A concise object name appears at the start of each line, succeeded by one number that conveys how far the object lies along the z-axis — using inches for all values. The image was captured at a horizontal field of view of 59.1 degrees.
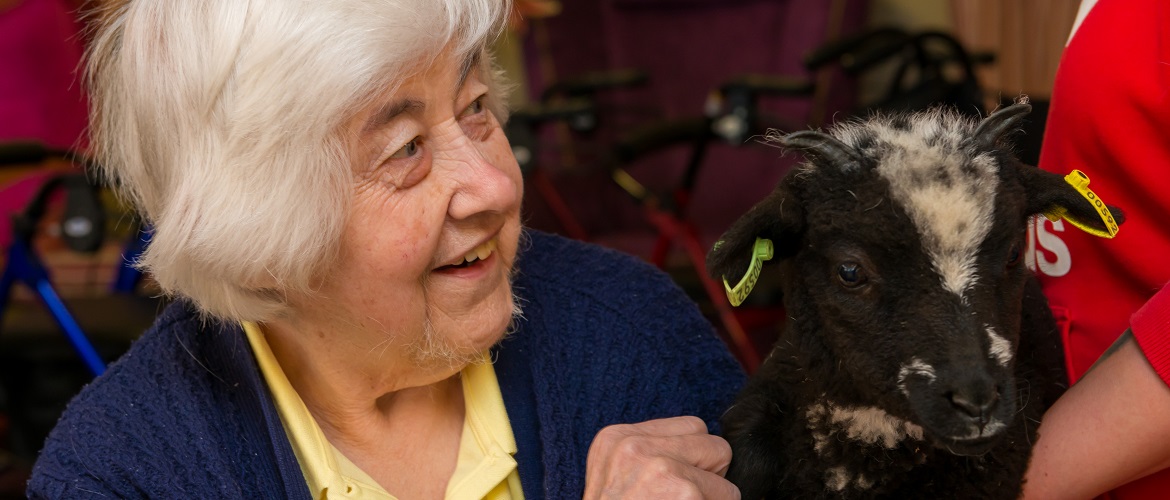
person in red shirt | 36.5
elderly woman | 40.6
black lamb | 34.4
